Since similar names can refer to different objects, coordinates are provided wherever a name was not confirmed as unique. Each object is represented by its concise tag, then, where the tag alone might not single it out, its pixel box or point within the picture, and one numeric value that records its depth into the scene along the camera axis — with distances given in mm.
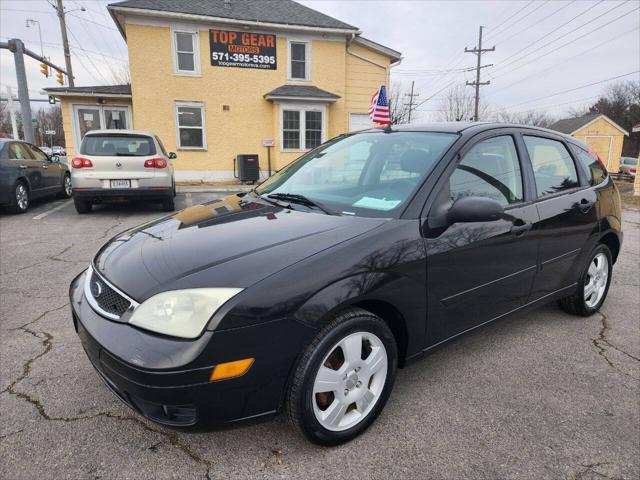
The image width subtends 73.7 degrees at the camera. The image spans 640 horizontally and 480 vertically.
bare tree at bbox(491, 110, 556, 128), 57450
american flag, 10508
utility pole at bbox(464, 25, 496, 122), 34938
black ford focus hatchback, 1761
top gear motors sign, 14969
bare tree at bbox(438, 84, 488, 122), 44594
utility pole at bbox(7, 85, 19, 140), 23303
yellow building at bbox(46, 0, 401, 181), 14461
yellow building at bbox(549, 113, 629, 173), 35688
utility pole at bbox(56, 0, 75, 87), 21750
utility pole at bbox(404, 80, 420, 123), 48188
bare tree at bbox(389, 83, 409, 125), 42941
